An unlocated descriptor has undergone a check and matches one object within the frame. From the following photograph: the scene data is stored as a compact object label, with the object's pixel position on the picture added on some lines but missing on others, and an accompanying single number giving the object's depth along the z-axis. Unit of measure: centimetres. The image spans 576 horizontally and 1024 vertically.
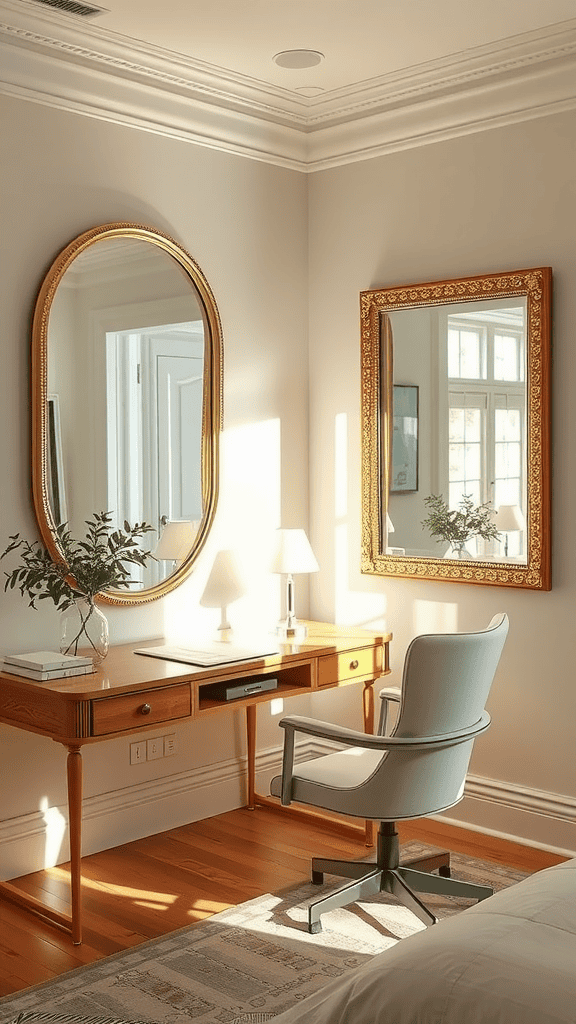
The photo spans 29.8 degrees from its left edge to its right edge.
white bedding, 155
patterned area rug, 274
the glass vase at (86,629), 345
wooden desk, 309
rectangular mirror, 378
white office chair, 297
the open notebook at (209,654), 352
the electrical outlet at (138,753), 394
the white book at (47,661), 321
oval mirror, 361
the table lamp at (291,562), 395
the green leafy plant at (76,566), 337
